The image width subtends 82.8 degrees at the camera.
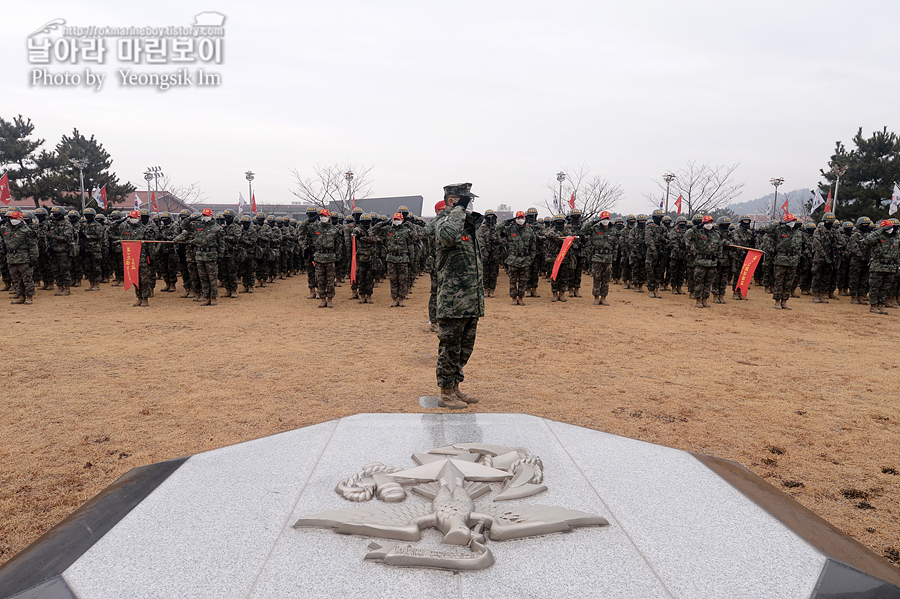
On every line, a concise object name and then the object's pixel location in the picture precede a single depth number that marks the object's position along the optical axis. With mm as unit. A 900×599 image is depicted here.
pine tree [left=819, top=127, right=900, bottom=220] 21672
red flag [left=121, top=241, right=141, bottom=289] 10180
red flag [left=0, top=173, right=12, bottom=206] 18188
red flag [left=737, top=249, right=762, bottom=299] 11039
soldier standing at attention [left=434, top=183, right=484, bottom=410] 4238
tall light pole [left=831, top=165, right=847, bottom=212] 22828
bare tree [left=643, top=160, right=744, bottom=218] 30000
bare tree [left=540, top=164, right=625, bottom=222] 31400
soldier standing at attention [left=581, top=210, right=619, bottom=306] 11711
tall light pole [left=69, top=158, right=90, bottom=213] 25741
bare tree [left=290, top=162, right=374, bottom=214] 31797
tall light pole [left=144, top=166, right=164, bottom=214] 36188
